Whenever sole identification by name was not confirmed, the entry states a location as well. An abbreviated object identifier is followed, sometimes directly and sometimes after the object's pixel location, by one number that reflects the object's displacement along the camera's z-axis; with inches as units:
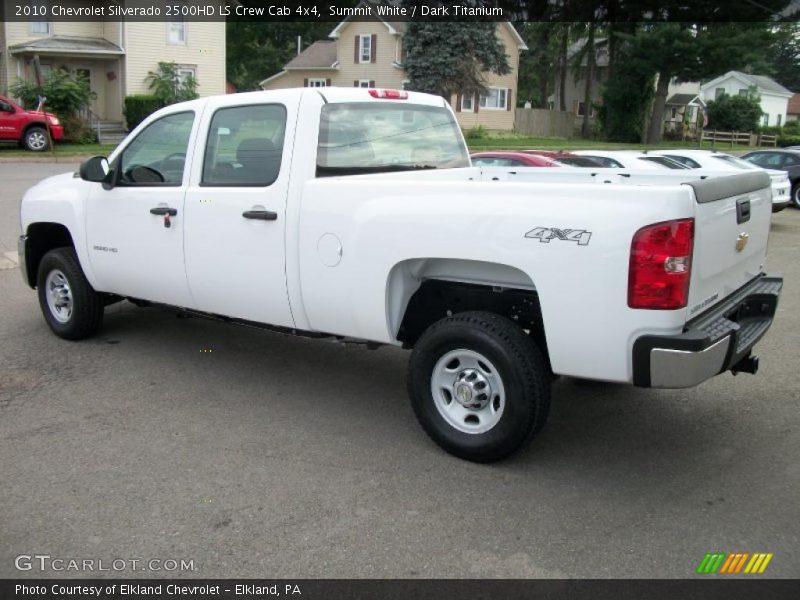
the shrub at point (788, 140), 2080.6
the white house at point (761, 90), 2736.2
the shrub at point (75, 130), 1202.6
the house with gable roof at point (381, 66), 1882.4
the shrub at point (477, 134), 1668.3
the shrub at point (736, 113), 2250.2
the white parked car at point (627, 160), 564.6
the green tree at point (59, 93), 1190.9
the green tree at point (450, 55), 1556.3
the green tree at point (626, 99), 1909.4
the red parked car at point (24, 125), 1037.8
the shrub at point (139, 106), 1336.6
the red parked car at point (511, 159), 517.3
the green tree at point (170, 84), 1390.3
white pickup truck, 144.9
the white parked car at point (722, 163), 625.6
